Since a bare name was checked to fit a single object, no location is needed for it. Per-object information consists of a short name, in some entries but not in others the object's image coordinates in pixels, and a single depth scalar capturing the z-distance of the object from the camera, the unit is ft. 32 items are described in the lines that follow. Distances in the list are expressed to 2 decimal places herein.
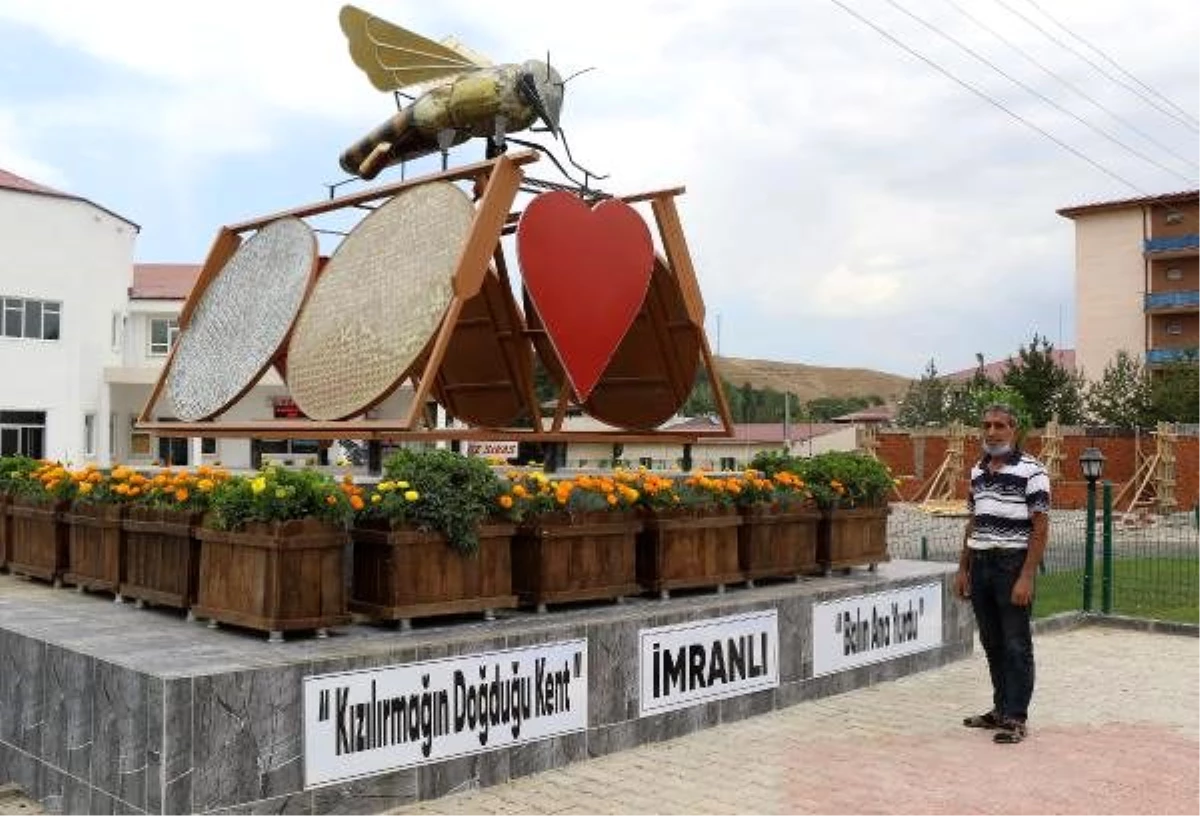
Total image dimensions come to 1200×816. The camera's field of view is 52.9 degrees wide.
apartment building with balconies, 193.88
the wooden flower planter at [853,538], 28.09
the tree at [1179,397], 158.51
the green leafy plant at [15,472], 27.22
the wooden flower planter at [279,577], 18.16
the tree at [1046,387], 179.11
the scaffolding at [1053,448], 126.41
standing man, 22.54
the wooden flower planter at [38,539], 24.62
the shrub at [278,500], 18.37
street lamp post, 39.83
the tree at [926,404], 218.59
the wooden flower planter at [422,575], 19.47
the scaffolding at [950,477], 123.85
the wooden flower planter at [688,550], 23.76
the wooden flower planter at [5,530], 27.30
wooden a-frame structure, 24.32
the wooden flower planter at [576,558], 21.58
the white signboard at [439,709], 17.12
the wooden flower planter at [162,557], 20.21
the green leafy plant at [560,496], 21.25
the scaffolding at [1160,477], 119.44
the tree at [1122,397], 166.81
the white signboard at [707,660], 22.06
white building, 115.34
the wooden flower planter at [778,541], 25.85
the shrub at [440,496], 19.75
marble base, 15.75
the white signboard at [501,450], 90.21
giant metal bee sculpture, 29.09
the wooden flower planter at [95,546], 22.30
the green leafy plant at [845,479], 28.04
